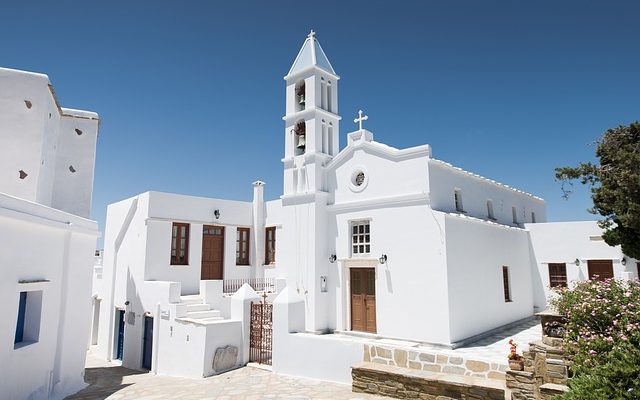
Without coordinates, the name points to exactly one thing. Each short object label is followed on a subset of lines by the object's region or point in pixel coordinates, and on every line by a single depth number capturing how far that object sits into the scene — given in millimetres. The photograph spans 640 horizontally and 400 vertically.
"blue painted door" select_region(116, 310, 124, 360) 18500
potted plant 7582
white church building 12617
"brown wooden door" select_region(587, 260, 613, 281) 17266
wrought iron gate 12836
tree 12891
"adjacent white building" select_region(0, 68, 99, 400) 8516
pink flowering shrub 5293
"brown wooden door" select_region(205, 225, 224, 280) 18906
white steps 14008
